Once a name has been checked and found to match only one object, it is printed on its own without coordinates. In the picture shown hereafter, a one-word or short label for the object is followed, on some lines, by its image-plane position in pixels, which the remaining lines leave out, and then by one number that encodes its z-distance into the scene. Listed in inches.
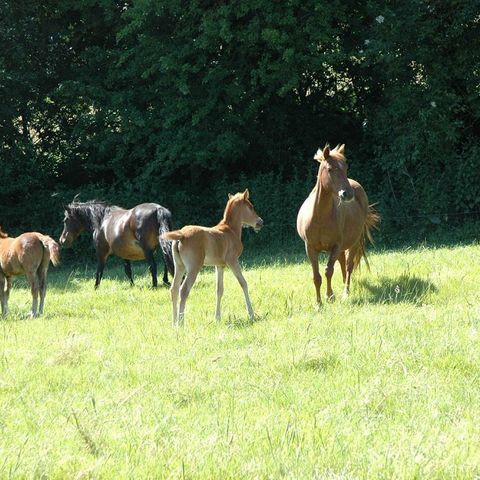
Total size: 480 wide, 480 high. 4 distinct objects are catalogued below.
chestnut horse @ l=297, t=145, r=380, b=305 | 753.0
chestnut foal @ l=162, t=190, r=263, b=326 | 708.7
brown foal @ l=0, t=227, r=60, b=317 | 881.5
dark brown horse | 1111.6
